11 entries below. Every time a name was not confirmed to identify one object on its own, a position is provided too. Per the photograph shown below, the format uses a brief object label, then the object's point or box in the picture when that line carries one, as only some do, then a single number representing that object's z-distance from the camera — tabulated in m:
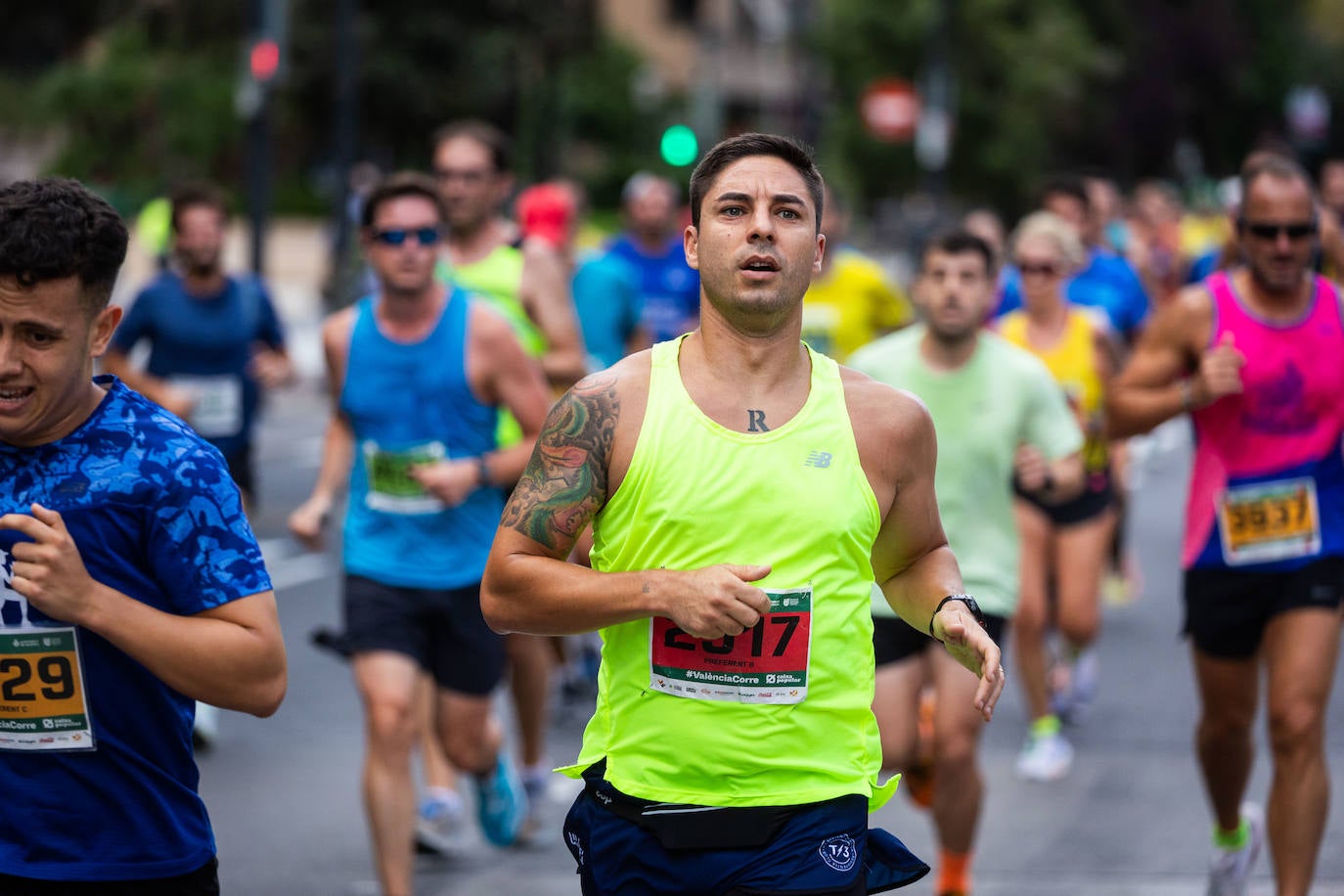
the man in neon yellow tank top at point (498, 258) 15.76
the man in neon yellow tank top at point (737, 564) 7.26
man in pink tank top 11.80
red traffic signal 39.87
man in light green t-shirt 12.16
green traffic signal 29.91
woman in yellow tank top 16.80
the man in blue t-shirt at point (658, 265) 24.06
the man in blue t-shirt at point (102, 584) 6.65
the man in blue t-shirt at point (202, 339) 18.50
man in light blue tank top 12.62
